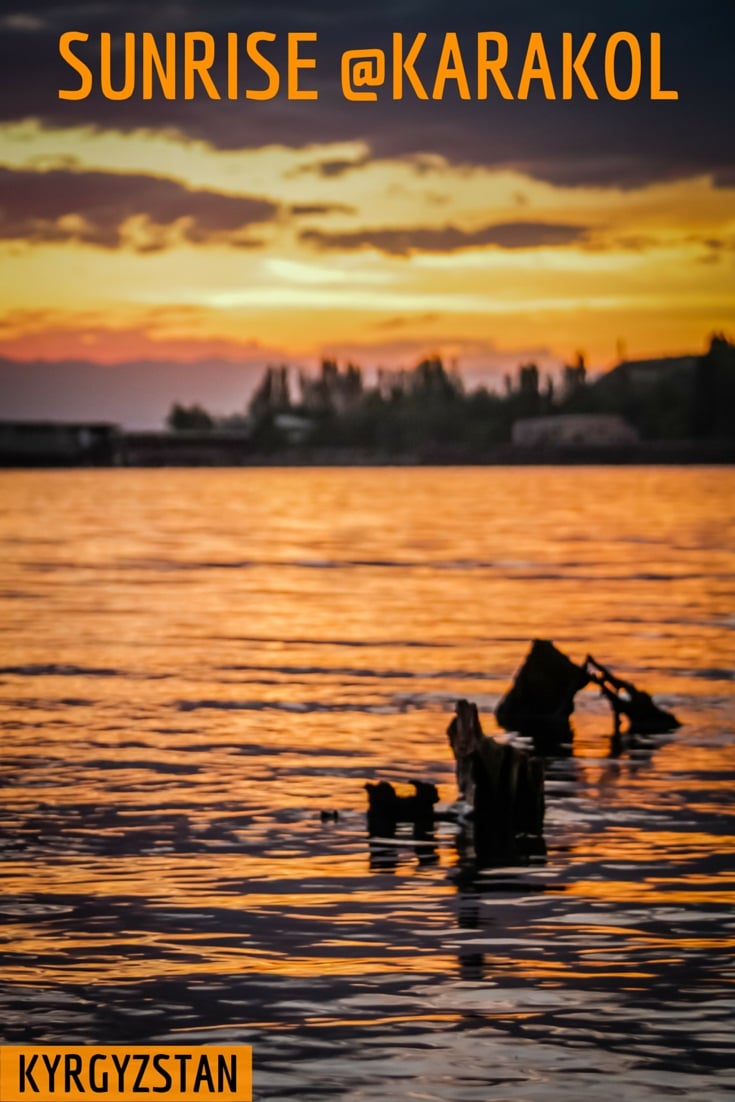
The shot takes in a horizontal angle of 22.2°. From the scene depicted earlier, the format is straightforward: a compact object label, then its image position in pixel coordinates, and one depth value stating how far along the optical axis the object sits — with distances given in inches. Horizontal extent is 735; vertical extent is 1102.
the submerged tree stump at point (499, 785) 885.2
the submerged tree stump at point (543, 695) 1289.4
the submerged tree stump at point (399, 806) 905.5
